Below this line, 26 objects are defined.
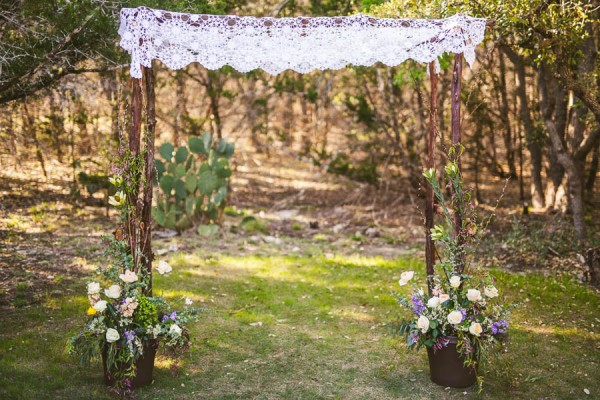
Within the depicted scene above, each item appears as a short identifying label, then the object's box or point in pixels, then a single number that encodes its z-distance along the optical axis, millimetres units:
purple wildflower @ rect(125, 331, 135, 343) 3779
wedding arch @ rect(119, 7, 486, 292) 4020
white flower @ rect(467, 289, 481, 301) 3774
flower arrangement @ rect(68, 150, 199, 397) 3785
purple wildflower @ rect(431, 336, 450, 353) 3928
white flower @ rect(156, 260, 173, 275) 4002
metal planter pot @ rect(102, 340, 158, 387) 3936
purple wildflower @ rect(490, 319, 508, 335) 3900
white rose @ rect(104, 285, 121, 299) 3762
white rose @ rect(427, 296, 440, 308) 3865
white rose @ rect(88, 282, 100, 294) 3729
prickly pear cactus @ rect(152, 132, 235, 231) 8297
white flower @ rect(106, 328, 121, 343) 3689
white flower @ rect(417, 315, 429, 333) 3847
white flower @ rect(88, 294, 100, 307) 3779
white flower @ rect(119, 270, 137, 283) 3797
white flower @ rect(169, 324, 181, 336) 3898
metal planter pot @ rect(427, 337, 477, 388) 4016
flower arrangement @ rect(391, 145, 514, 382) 3891
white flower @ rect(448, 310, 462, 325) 3777
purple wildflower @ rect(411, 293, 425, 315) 4008
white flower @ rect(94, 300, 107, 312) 3705
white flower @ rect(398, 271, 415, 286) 4047
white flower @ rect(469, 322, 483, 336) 3756
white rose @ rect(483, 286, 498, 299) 3853
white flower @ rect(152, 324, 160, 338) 3873
